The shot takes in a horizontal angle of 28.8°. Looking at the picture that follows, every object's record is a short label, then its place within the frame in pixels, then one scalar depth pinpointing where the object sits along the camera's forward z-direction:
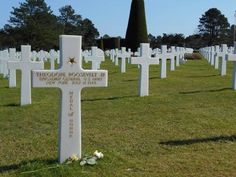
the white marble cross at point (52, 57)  22.42
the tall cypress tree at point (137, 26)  50.03
